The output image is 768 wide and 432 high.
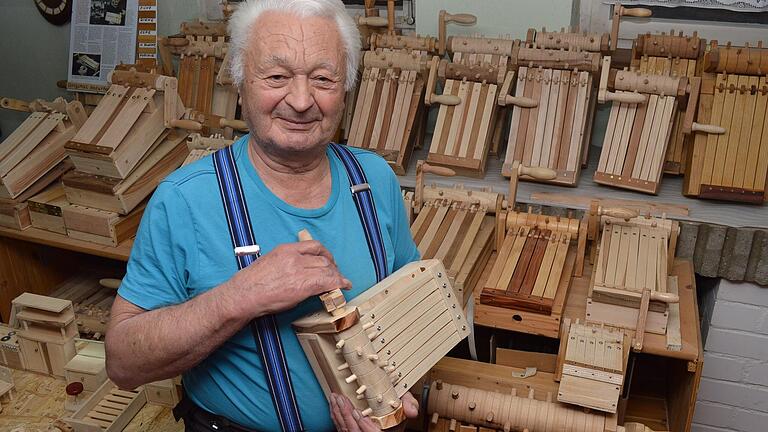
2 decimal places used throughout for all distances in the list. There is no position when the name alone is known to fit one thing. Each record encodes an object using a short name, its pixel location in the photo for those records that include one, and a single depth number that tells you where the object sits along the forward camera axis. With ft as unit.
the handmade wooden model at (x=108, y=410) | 9.73
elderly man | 5.55
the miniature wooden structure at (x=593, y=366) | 8.14
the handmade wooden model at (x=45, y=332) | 10.91
